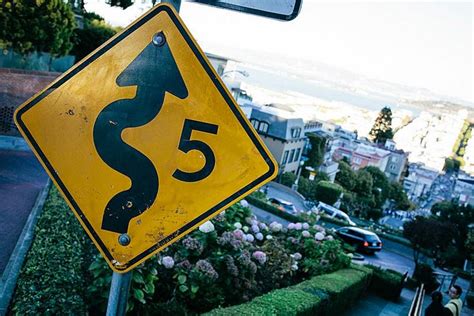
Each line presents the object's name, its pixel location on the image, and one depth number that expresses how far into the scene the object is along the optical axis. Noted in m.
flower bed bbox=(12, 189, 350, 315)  4.15
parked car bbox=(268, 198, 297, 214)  26.39
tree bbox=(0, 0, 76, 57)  12.59
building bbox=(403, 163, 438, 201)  126.38
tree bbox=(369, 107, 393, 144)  88.25
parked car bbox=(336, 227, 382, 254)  20.70
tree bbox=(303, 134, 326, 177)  55.75
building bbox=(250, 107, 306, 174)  47.16
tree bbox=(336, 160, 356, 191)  61.54
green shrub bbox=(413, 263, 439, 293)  18.02
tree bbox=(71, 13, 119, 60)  19.08
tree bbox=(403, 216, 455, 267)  21.50
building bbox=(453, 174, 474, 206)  115.34
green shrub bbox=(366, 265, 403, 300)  13.02
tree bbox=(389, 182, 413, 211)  72.31
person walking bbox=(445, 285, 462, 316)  6.89
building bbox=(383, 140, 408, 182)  107.19
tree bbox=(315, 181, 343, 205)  40.76
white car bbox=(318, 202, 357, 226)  31.59
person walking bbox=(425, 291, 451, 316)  6.75
